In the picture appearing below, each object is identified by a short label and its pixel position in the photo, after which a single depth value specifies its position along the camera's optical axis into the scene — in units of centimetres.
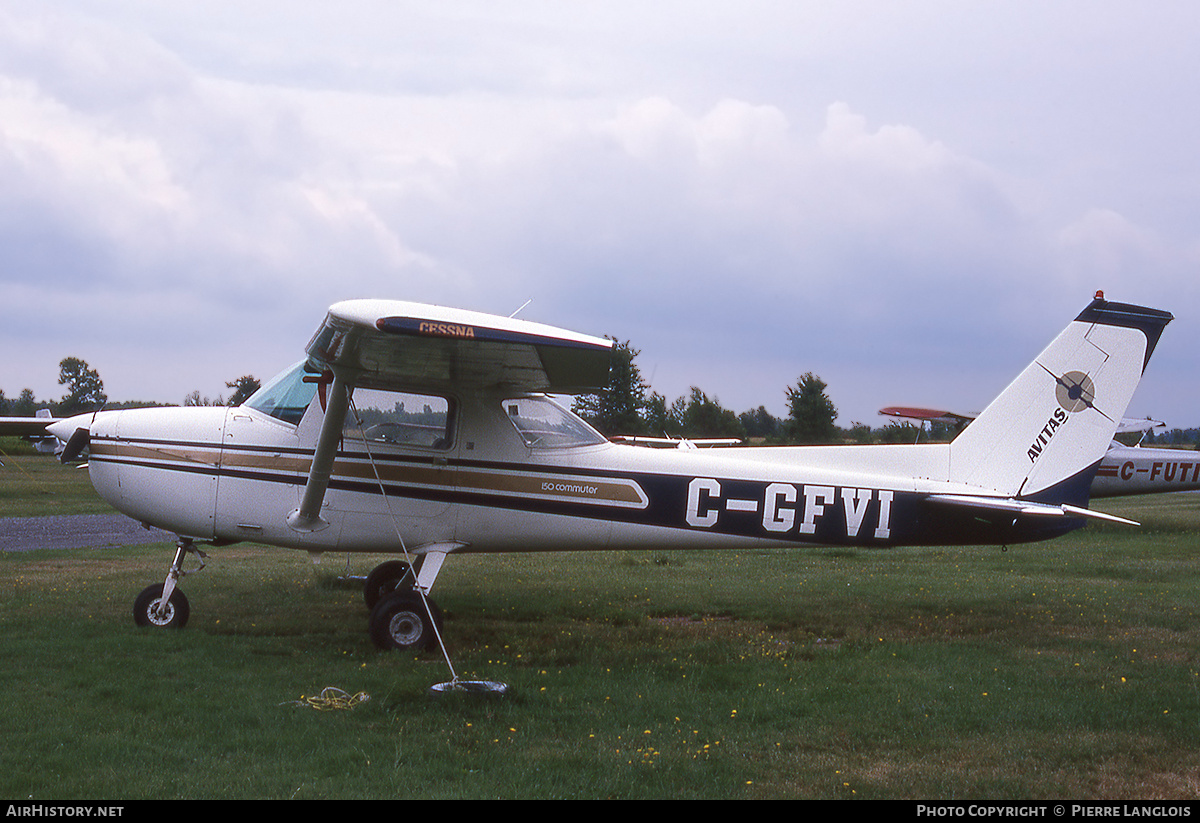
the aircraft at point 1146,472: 1677
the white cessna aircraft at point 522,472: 750
